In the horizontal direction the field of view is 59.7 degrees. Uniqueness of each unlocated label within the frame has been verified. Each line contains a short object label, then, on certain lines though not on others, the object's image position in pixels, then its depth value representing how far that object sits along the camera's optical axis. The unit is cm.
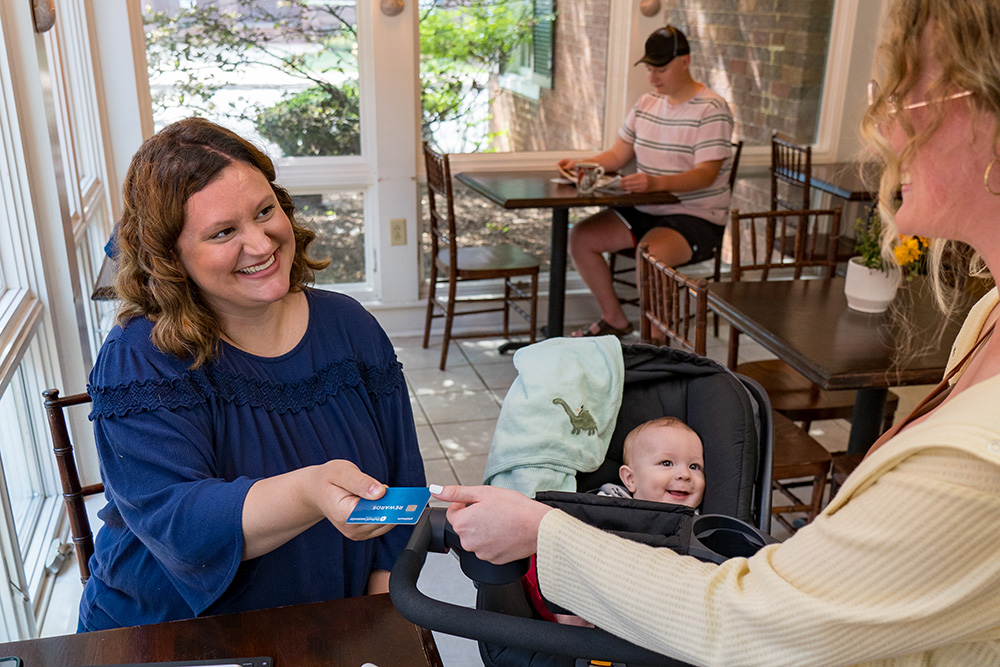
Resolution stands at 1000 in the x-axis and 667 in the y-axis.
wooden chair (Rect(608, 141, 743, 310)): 444
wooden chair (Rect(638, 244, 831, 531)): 245
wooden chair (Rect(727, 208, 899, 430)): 280
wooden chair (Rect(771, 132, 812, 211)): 459
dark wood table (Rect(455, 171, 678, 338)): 380
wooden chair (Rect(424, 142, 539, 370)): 407
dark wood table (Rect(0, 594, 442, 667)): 116
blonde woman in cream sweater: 79
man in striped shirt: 410
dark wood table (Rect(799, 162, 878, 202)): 435
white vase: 265
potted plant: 260
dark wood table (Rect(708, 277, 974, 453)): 227
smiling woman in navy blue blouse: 128
